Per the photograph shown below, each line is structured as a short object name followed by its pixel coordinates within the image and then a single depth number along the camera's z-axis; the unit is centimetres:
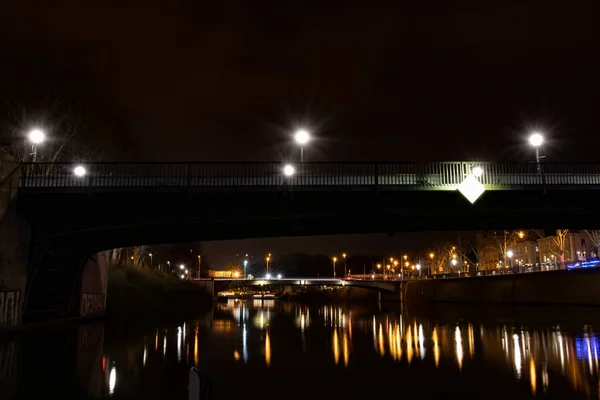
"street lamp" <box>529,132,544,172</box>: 3881
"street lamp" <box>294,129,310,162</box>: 3616
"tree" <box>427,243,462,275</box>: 14250
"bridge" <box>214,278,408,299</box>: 13050
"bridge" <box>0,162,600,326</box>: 3306
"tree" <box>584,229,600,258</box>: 8318
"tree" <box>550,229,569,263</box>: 8838
